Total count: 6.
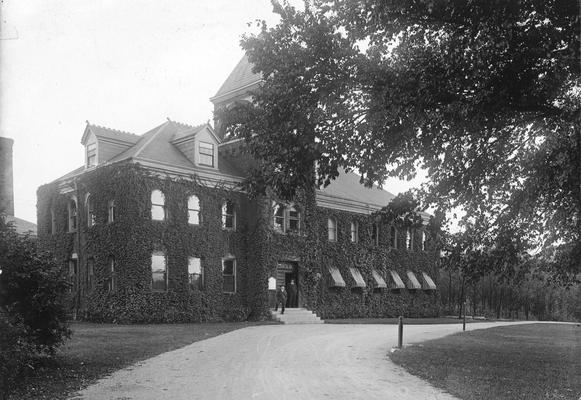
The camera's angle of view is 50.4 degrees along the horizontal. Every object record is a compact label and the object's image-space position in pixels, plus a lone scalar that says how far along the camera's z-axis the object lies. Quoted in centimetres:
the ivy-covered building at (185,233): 2681
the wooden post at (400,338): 1602
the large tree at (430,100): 1052
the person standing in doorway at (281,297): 2930
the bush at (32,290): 1006
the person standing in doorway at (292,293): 3105
